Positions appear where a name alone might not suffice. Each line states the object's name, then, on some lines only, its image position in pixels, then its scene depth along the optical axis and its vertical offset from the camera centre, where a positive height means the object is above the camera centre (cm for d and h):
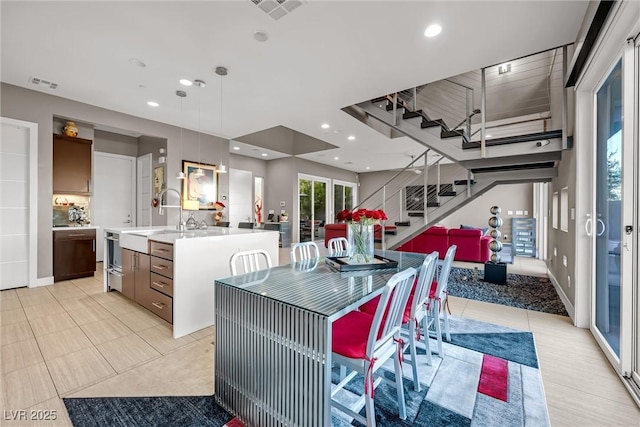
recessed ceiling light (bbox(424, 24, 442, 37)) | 258 +178
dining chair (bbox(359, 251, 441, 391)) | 177 -69
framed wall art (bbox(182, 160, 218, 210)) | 573 +61
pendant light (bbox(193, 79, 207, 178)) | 371 +180
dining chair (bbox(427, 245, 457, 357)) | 222 -68
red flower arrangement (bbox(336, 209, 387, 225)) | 206 -2
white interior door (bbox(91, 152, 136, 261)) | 588 +48
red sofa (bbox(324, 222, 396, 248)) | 701 -46
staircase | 337 +79
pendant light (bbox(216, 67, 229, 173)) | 335 +179
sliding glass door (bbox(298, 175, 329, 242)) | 917 +26
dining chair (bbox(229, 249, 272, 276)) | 194 -35
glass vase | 210 -23
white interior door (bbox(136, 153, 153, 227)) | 604 +53
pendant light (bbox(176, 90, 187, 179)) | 400 +180
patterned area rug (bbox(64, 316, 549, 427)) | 156 -119
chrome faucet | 380 -20
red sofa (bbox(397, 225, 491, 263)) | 596 -67
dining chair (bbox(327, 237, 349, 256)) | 310 -39
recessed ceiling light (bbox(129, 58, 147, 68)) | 320 +181
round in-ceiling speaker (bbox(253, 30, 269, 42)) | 268 +179
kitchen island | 261 -59
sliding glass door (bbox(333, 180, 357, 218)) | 1096 +78
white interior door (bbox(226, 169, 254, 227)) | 792 +50
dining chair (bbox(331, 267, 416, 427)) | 130 -67
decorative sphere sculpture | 456 -38
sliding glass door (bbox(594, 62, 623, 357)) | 208 +7
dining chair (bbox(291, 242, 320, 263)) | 258 -37
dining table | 122 -65
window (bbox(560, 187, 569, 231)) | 325 +7
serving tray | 198 -39
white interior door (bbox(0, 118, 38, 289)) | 386 +13
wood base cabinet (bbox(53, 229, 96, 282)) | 433 -69
